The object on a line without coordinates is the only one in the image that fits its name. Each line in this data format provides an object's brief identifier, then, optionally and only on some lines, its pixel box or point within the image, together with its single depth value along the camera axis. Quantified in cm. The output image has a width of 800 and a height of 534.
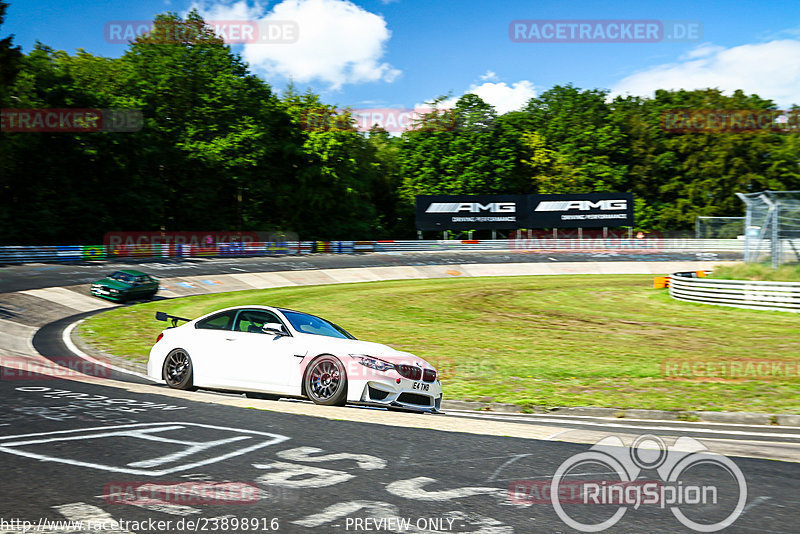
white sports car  917
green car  2902
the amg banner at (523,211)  6606
